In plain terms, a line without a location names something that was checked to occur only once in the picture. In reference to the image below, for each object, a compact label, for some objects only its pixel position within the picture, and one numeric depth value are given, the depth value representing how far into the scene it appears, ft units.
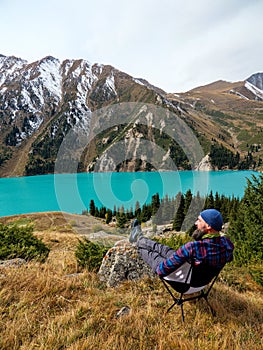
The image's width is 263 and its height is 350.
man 10.74
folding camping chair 10.84
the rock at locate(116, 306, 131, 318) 10.94
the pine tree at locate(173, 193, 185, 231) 159.63
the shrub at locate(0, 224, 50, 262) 21.94
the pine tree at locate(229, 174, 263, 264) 35.42
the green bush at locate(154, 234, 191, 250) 26.81
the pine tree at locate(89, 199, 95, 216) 232.96
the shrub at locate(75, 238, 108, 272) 18.63
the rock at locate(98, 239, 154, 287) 15.60
